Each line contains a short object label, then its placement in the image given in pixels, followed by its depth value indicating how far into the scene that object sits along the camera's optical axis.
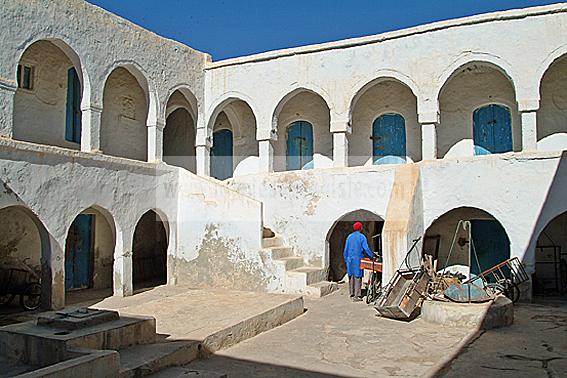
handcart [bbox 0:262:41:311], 11.30
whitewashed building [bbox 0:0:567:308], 11.45
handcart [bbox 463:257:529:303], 11.19
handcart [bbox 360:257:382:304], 11.17
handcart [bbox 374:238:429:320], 9.37
